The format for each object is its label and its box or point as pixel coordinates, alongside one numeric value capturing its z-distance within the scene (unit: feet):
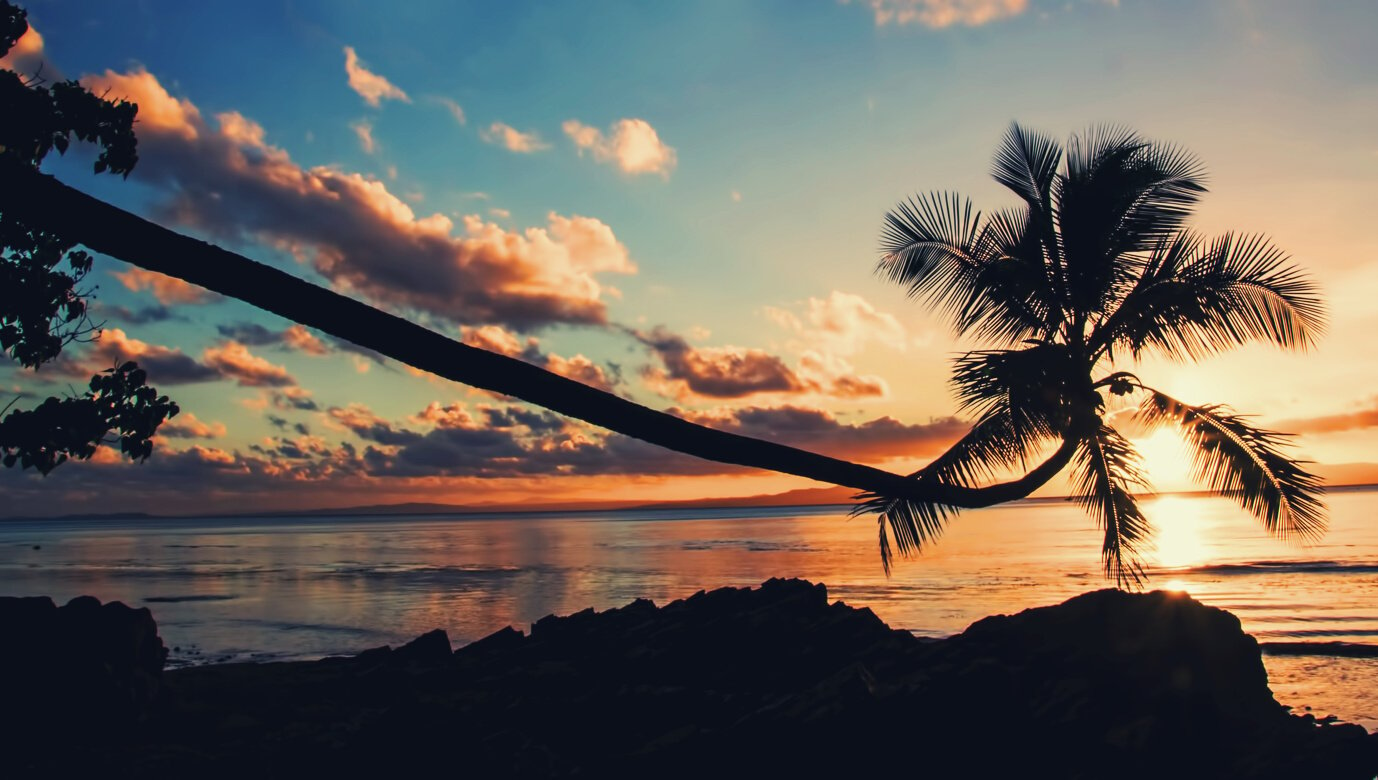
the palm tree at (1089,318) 25.12
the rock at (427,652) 44.98
